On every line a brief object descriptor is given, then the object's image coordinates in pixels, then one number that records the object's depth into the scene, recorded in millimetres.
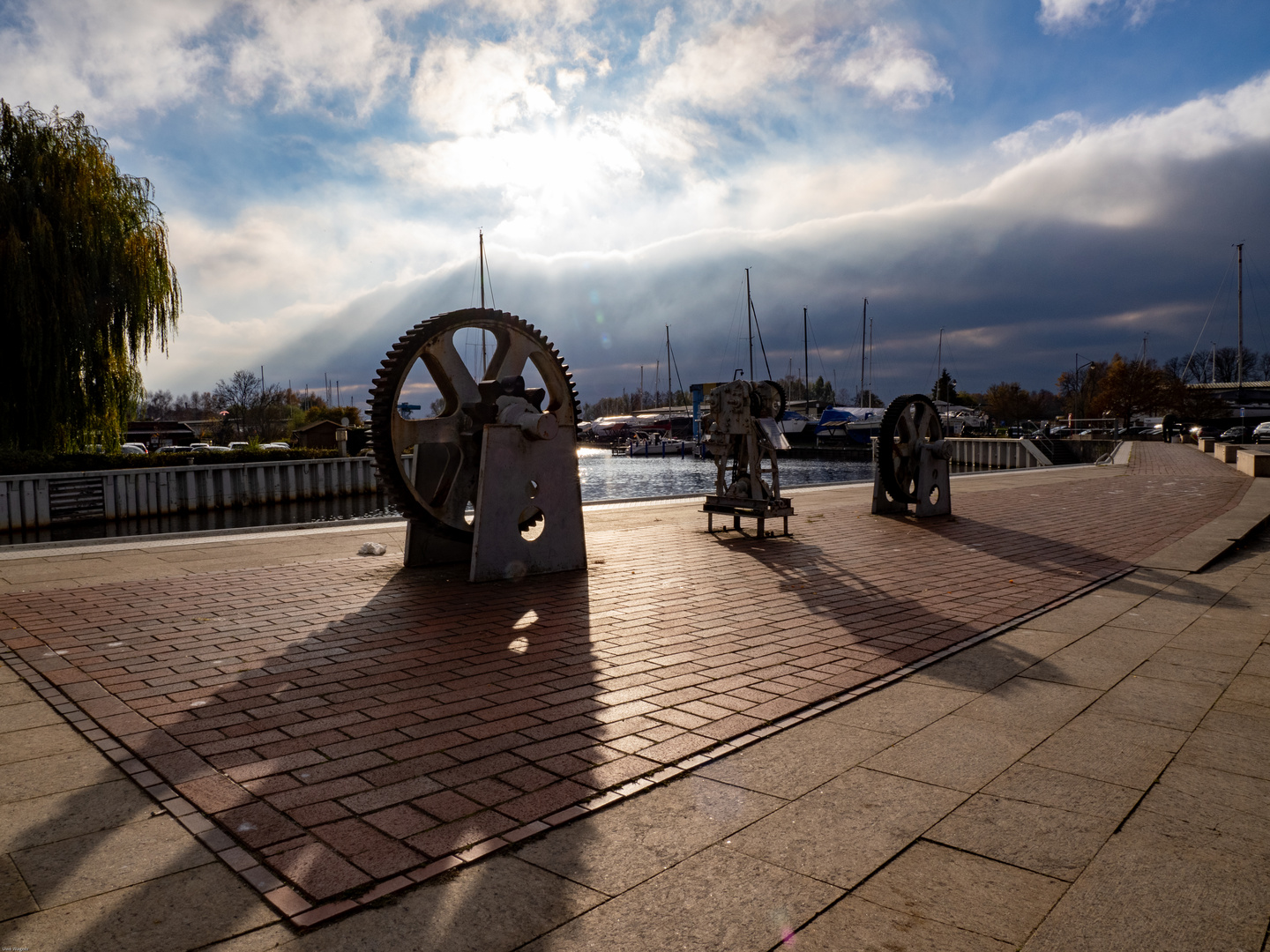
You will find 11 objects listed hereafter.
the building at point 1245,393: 85812
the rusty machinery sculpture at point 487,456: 7902
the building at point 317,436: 60906
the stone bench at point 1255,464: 20641
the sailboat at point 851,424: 68562
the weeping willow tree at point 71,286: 21844
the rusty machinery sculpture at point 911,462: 12766
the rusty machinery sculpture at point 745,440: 10883
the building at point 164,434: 65375
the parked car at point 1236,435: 52659
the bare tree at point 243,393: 87406
